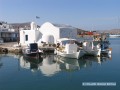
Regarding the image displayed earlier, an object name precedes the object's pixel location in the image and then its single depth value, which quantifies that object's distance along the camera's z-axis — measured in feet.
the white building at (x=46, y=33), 76.31
